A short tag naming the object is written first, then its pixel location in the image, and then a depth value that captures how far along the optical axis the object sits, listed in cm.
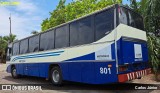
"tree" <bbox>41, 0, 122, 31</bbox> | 2302
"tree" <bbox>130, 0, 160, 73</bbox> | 1413
